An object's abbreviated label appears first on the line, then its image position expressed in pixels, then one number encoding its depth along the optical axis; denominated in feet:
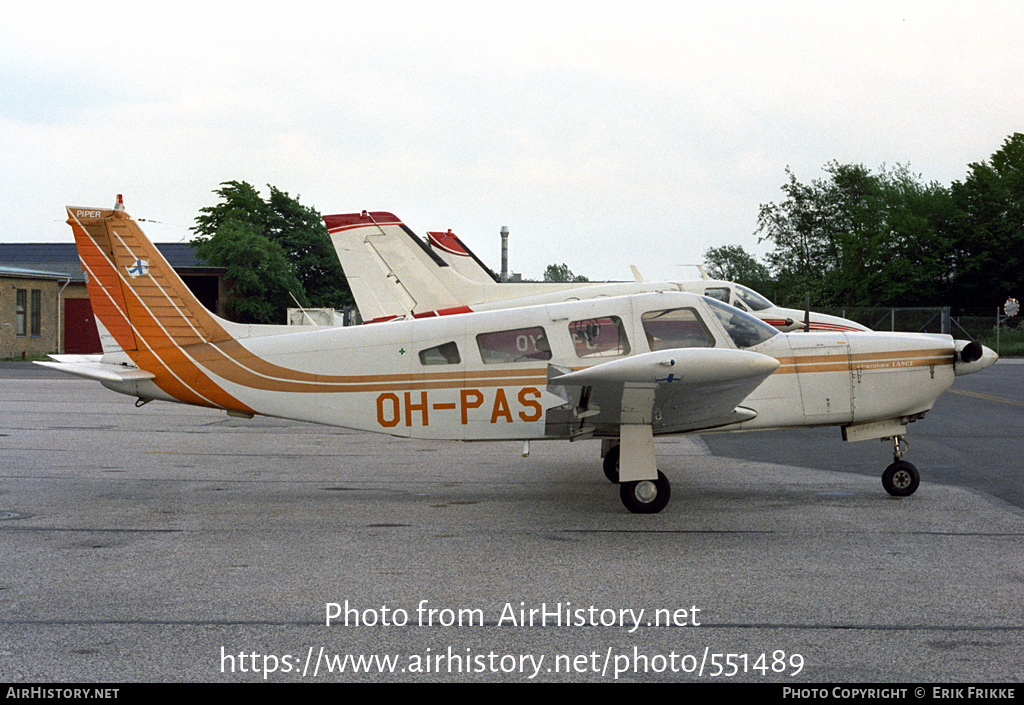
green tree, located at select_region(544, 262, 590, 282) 558.15
